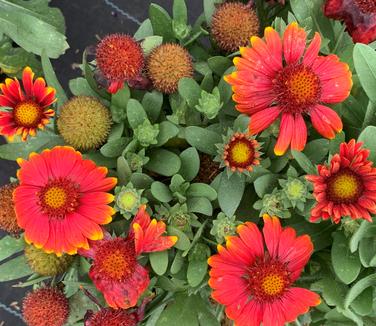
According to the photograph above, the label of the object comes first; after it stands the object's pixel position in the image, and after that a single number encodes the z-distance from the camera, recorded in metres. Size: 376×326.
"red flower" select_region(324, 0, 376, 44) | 0.24
